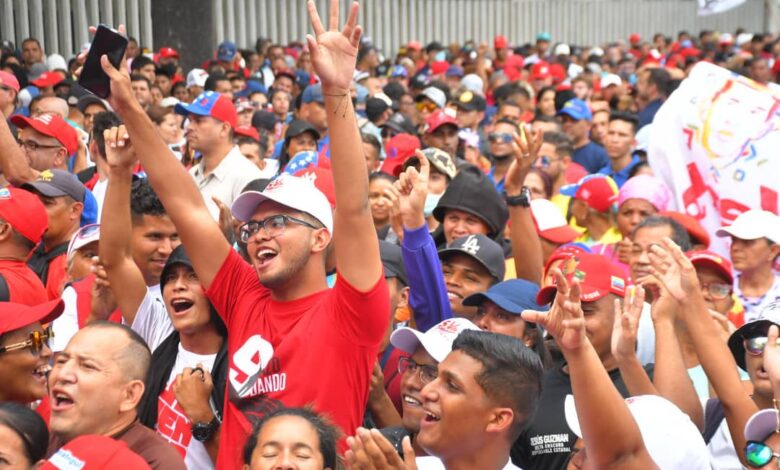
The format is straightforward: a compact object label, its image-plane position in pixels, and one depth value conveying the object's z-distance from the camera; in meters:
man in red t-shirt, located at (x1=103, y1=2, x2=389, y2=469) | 7.34
